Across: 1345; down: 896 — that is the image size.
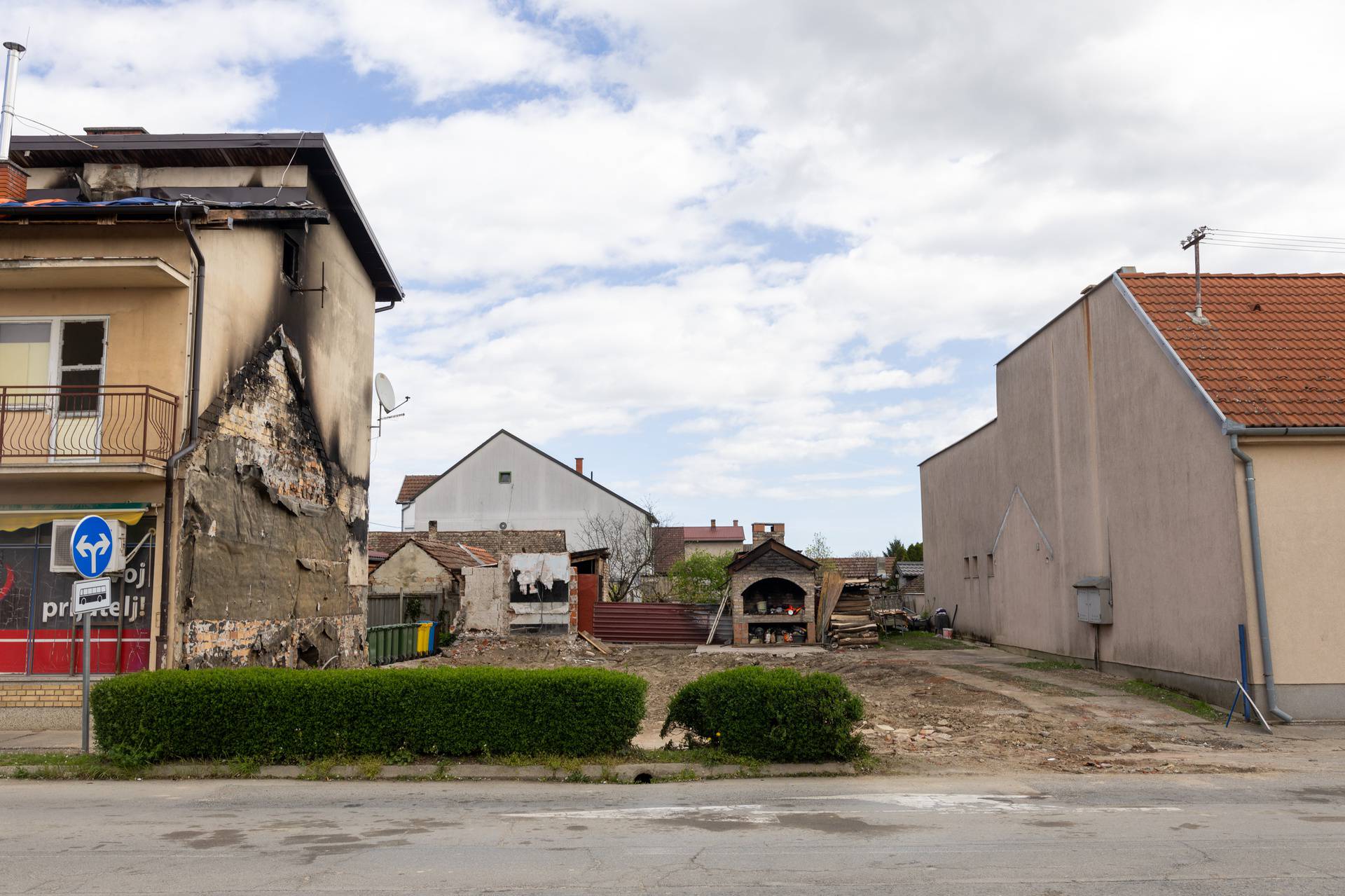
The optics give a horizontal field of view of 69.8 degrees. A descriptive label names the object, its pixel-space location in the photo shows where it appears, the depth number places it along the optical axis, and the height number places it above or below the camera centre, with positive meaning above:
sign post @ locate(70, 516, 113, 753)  10.97 +0.23
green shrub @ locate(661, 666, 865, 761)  10.33 -1.52
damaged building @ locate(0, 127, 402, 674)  13.60 +2.47
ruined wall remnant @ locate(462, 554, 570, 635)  29.02 -0.62
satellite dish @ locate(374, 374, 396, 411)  21.81 +4.21
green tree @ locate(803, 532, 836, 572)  56.75 +1.32
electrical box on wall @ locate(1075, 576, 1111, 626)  18.62 -0.55
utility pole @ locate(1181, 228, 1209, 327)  15.66 +5.38
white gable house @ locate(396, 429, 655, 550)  51.66 +4.42
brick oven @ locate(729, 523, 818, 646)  29.75 -0.72
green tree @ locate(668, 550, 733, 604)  38.00 -0.21
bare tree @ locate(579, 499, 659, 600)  49.28 +1.99
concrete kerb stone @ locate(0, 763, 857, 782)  10.09 -2.03
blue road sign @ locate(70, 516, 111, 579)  11.12 +0.40
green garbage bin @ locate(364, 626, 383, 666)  23.39 -1.61
